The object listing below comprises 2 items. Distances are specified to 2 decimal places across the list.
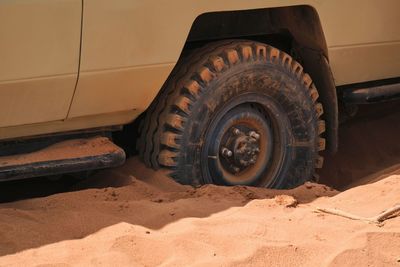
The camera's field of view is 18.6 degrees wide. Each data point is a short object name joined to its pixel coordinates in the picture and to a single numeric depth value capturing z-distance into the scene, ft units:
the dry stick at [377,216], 19.28
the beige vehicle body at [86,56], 18.61
